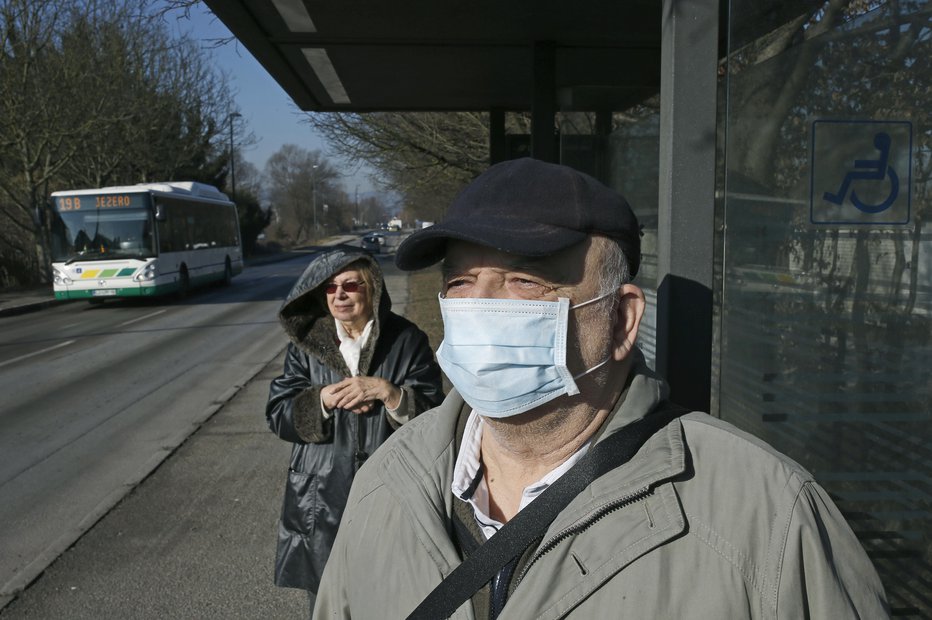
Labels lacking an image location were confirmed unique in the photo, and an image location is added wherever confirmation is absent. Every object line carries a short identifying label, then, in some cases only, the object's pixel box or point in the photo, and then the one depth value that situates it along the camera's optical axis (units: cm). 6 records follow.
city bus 1969
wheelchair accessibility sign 266
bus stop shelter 266
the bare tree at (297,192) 8112
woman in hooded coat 305
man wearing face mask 131
